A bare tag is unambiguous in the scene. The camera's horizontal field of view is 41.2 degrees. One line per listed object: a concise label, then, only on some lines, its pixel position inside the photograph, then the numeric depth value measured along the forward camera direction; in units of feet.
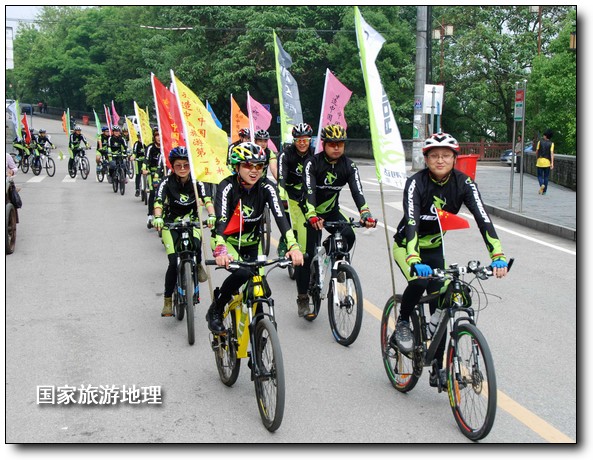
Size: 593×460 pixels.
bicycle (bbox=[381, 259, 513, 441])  15.93
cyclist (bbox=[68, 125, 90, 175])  84.13
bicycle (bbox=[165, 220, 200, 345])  24.41
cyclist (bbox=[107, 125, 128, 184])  71.51
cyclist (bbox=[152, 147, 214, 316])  25.85
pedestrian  70.33
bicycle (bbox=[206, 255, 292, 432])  16.81
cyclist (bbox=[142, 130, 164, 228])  48.08
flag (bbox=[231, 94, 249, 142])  50.10
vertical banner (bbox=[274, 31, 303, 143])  39.63
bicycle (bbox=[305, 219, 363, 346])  23.36
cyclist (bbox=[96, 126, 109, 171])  77.25
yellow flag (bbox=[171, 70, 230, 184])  25.64
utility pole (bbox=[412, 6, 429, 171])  94.38
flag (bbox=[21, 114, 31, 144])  99.79
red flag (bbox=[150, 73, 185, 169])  29.30
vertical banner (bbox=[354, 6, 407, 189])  23.56
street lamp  144.73
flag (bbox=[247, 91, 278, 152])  47.01
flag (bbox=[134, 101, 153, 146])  51.69
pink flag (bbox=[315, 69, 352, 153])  34.45
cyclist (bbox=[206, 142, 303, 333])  19.33
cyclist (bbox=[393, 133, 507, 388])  17.80
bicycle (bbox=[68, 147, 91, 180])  88.51
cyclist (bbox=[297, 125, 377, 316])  25.02
